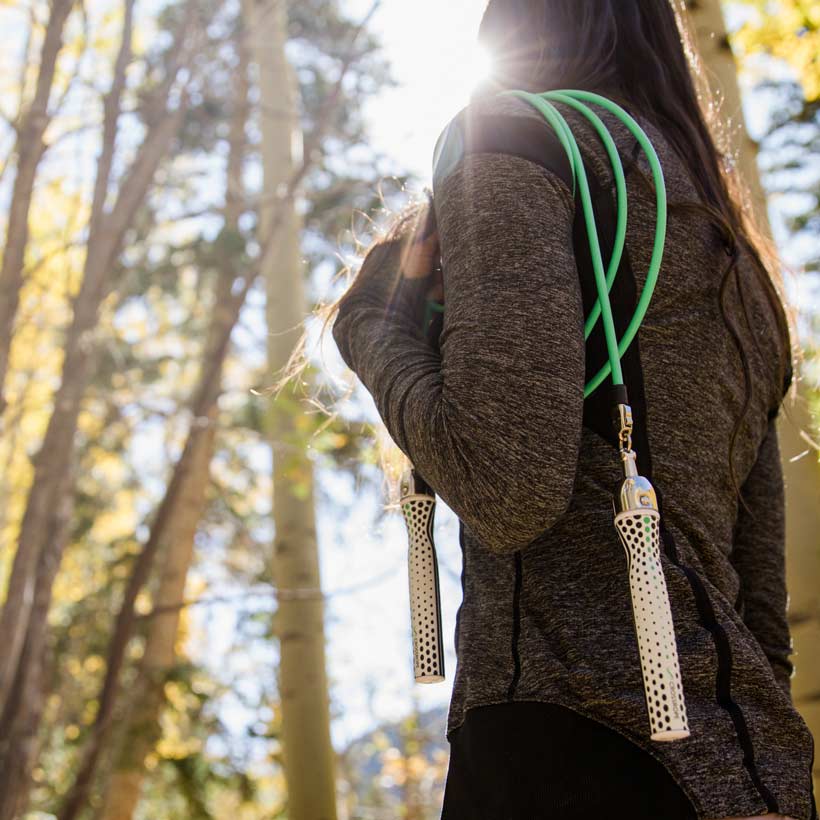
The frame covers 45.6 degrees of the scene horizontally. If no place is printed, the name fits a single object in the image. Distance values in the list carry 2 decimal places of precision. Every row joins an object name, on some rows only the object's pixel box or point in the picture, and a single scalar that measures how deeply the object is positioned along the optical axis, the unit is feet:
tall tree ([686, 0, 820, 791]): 6.74
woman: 3.13
